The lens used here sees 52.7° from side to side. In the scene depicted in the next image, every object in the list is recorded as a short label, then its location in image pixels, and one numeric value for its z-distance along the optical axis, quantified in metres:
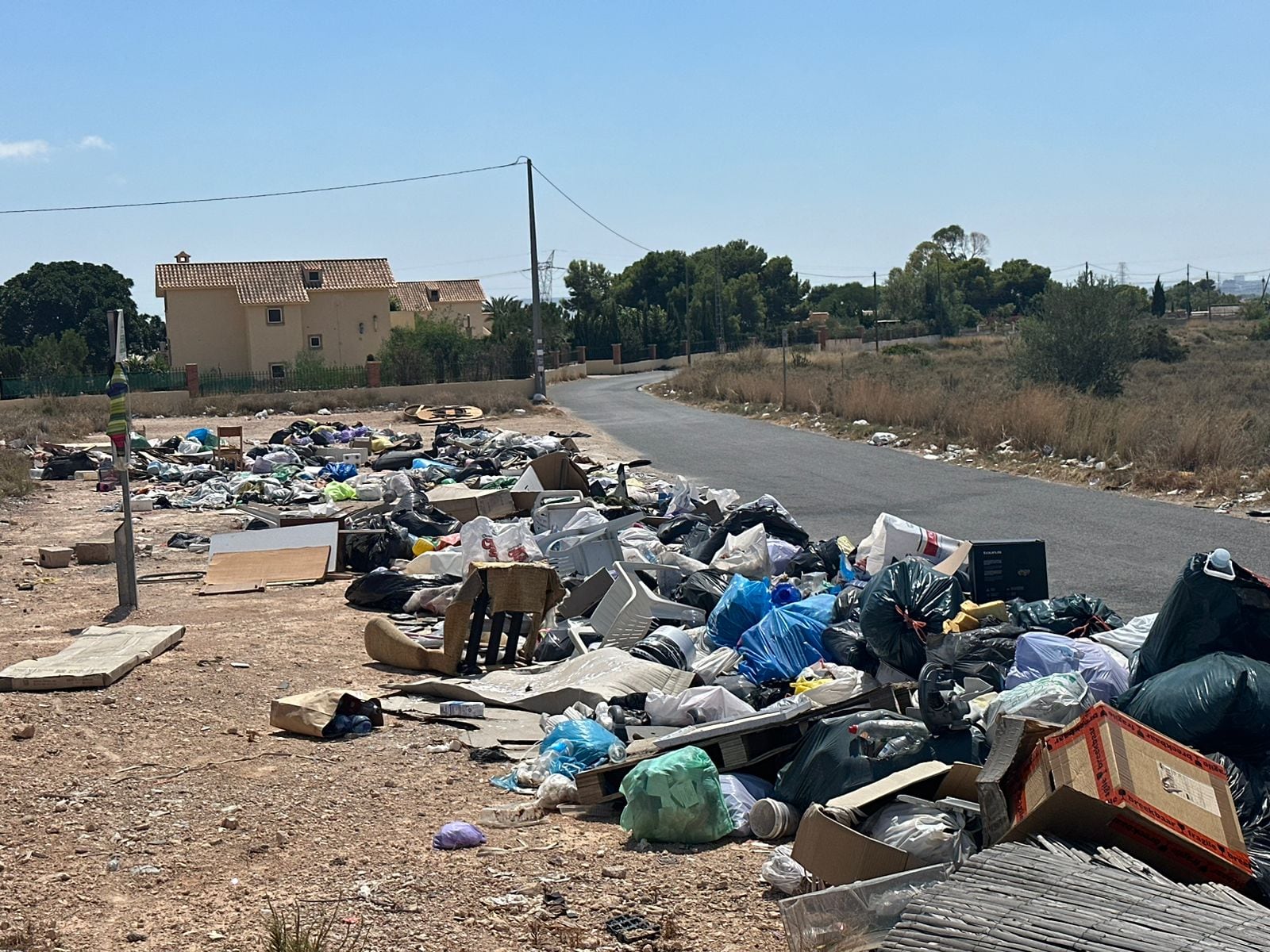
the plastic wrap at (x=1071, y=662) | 5.63
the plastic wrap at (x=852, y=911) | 3.80
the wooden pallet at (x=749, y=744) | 5.36
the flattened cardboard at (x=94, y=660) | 7.51
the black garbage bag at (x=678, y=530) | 12.13
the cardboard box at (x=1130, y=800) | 3.65
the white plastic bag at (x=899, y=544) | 9.37
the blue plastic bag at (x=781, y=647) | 7.04
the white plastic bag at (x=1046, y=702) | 4.72
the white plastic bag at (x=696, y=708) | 6.22
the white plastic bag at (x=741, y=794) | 5.10
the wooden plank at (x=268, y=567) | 11.98
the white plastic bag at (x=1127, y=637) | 6.07
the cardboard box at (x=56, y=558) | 13.38
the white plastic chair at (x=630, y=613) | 8.29
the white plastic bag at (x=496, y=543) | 11.22
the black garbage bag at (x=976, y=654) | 5.93
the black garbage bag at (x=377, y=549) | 12.64
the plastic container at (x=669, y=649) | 7.43
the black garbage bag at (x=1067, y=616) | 6.73
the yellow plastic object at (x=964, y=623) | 6.71
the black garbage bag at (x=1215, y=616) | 5.06
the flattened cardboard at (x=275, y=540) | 12.47
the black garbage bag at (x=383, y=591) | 10.71
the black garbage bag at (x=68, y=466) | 22.92
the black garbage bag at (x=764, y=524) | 11.32
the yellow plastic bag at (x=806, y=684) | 6.42
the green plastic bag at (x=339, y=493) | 16.82
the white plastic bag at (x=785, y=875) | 4.38
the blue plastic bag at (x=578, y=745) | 5.84
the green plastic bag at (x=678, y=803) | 4.94
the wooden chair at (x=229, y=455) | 23.25
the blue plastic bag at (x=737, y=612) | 7.80
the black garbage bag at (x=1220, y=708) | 4.38
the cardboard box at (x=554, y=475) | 15.48
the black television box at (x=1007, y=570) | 7.89
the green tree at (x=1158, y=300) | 91.38
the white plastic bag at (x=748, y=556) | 10.18
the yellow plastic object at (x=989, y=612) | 6.85
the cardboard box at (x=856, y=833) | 4.08
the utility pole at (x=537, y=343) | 39.91
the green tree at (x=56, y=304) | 77.31
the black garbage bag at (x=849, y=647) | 6.64
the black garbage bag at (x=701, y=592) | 8.90
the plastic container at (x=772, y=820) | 4.94
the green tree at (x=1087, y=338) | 31.61
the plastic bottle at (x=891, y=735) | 4.94
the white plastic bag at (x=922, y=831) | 4.12
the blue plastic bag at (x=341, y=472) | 20.25
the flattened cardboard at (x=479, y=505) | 14.53
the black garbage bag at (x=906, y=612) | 6.25
